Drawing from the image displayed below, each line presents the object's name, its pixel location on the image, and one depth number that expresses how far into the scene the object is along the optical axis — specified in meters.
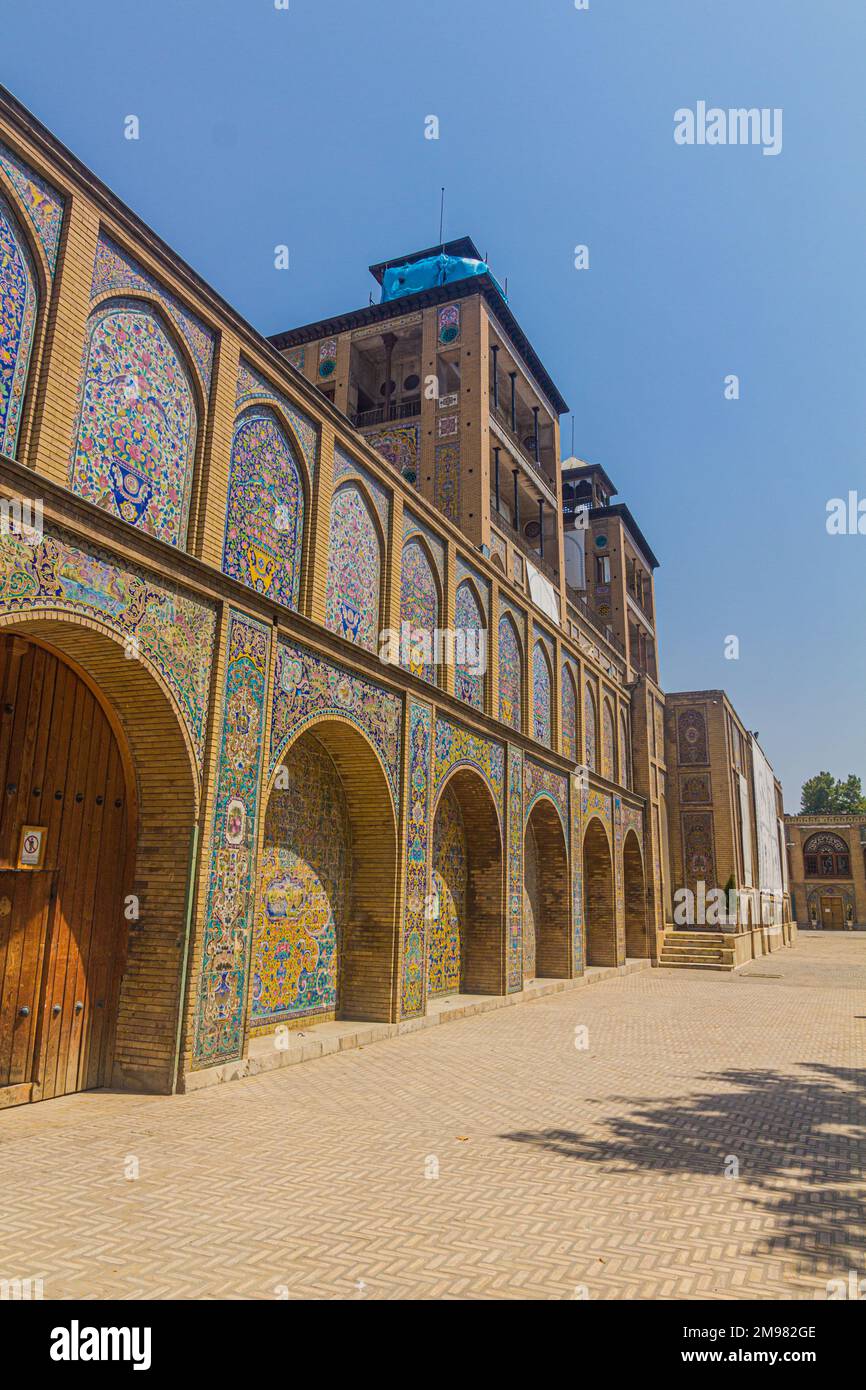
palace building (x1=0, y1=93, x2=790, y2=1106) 6.48
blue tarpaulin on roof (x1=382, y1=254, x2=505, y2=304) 25.36
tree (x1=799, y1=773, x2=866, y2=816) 74.69
